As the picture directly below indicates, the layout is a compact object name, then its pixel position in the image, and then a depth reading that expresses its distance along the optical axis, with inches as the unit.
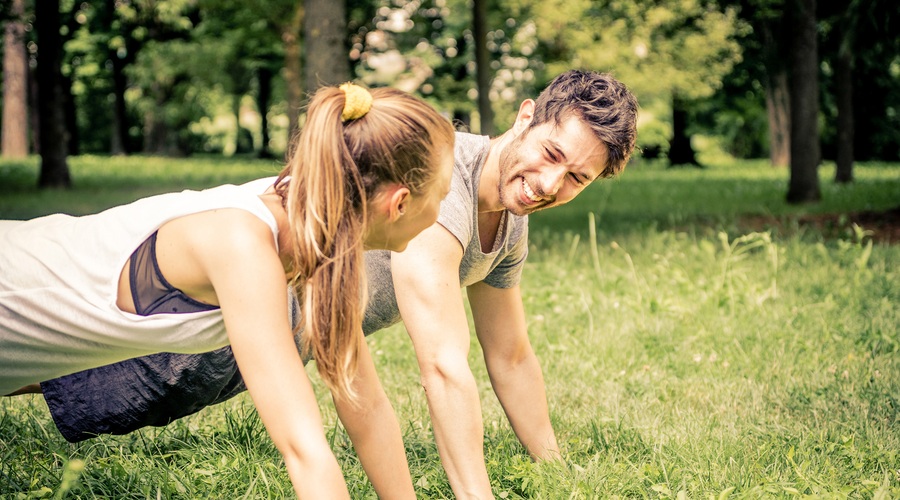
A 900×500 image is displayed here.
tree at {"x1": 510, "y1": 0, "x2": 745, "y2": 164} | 906.7
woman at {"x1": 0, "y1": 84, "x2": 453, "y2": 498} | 69.0
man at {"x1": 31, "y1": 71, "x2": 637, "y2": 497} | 96.3
